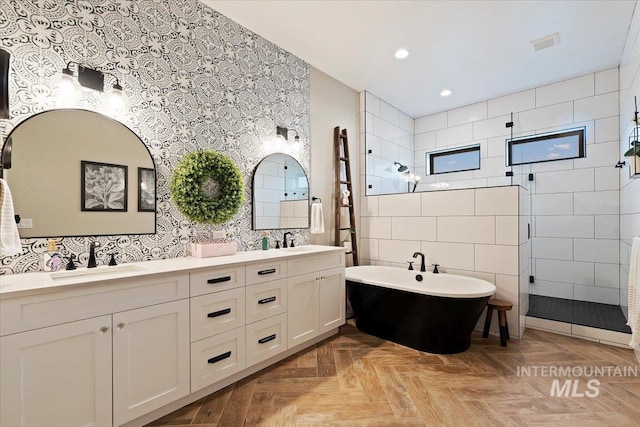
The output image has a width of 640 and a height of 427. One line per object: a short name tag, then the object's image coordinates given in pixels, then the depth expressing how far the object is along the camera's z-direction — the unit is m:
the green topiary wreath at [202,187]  2.21
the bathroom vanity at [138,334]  1.30
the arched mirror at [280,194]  2.82
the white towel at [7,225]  1.39
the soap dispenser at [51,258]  1.68
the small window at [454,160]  4.30
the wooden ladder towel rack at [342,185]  3.51
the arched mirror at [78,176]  1.66
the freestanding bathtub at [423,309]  2.45
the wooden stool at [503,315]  2.69
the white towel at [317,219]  3.19
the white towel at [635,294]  1.88
